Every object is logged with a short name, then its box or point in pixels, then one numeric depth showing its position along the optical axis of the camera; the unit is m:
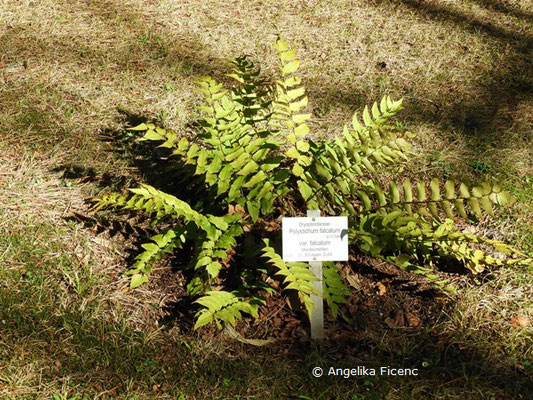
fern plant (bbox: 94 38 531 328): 2.47
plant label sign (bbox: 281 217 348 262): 2.46
